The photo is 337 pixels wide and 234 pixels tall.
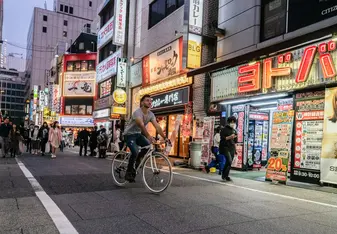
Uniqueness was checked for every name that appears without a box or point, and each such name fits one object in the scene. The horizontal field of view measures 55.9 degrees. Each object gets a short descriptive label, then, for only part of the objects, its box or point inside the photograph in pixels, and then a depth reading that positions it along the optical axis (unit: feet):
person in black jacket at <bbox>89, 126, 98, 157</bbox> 59.16
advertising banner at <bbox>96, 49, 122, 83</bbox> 88.54
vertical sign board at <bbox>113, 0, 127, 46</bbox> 78.28
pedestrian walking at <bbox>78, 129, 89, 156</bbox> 60.03
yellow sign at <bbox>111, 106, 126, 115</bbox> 78.69
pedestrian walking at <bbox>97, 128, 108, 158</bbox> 54.83
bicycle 19.87
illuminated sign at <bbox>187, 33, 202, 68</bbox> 47.83
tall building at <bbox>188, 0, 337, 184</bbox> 28.63
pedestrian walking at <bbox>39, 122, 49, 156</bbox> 55.44
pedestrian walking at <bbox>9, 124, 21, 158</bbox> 49.70
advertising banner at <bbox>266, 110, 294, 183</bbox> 28.22
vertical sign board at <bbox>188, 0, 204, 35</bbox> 47.19
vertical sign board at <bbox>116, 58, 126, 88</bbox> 79.05
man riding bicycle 21.17
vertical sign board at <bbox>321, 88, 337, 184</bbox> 27.04
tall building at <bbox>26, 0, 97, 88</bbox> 285.64
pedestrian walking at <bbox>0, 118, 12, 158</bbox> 47.85
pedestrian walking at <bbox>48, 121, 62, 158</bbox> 51.56
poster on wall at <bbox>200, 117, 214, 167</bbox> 41.88
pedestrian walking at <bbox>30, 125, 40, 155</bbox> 58.33
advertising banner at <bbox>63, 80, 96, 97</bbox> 163.02
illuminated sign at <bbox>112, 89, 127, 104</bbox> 76.48
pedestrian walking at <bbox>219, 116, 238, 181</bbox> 29.07
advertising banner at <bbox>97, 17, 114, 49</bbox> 97.73
